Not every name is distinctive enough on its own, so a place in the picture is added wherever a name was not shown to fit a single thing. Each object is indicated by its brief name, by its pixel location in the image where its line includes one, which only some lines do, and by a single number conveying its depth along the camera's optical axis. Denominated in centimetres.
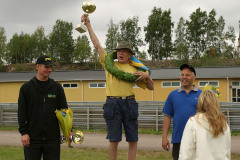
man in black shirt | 436
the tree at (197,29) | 6356
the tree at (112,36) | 6256
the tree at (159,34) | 6444
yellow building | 3023
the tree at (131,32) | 6619
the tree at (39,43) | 7456
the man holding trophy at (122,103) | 463
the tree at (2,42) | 7288
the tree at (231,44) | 6275
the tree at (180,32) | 6700
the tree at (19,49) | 7456
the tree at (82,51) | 6606
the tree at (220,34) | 6419
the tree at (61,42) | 6988
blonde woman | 329
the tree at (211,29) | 6359
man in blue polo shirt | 444
